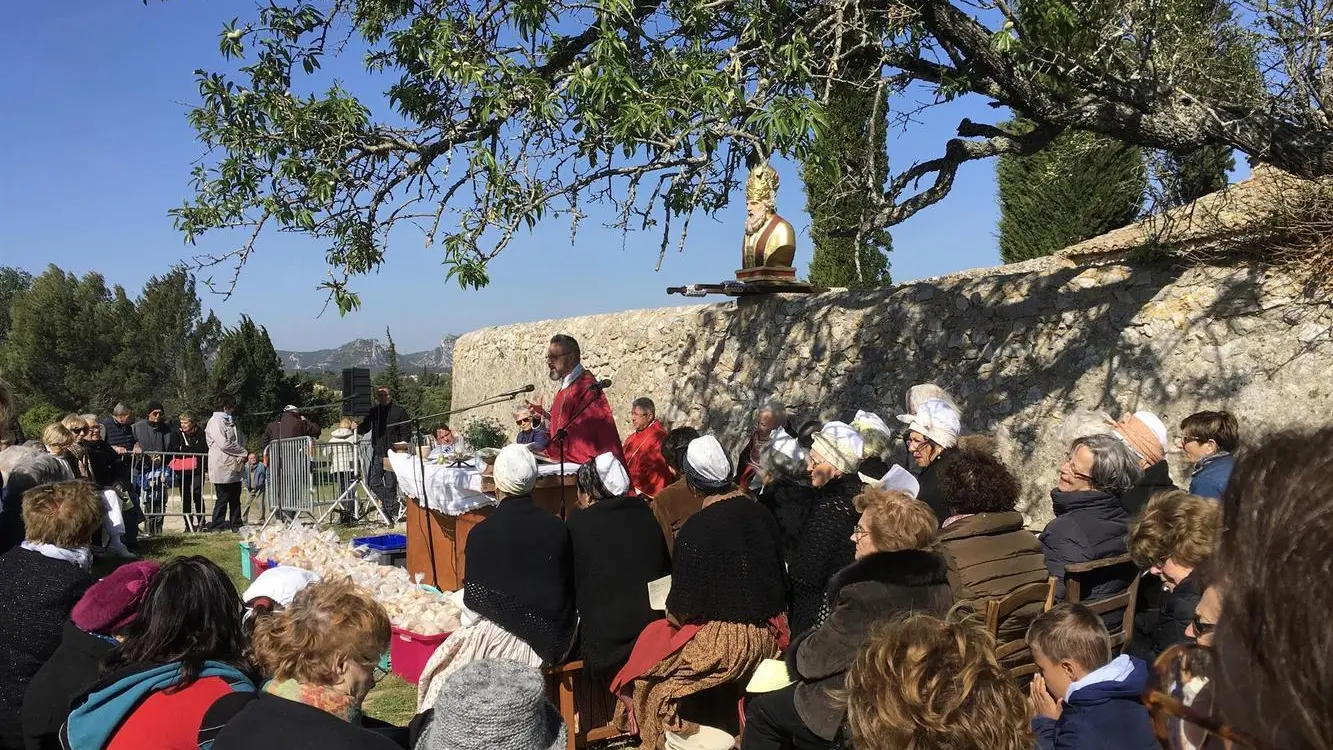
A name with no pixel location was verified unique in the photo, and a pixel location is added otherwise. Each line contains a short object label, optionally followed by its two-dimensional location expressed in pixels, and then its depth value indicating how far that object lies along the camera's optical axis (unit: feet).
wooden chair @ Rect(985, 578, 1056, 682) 11.75
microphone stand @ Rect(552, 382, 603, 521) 21.48
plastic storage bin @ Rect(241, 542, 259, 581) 22.39
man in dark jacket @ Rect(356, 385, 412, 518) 39.04
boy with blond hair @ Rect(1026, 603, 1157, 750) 8.29
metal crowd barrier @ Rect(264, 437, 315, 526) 37.83
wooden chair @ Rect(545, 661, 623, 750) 14.57
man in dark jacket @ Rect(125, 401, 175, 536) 39.68
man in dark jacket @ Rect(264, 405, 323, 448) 42.27
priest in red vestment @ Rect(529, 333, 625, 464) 21.57
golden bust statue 37.52
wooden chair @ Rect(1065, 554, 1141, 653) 12.23
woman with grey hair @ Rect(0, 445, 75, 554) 14.79
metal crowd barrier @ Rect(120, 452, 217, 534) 39.52
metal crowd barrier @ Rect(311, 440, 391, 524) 38.86
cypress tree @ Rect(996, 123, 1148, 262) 45.21
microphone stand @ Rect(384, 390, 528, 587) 20.15
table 19.97
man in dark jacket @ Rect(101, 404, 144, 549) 37.47
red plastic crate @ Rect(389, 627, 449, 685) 16.48
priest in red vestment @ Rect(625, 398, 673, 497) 23.68
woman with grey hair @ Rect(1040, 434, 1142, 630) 13.28
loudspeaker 43.88
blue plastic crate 24.89
